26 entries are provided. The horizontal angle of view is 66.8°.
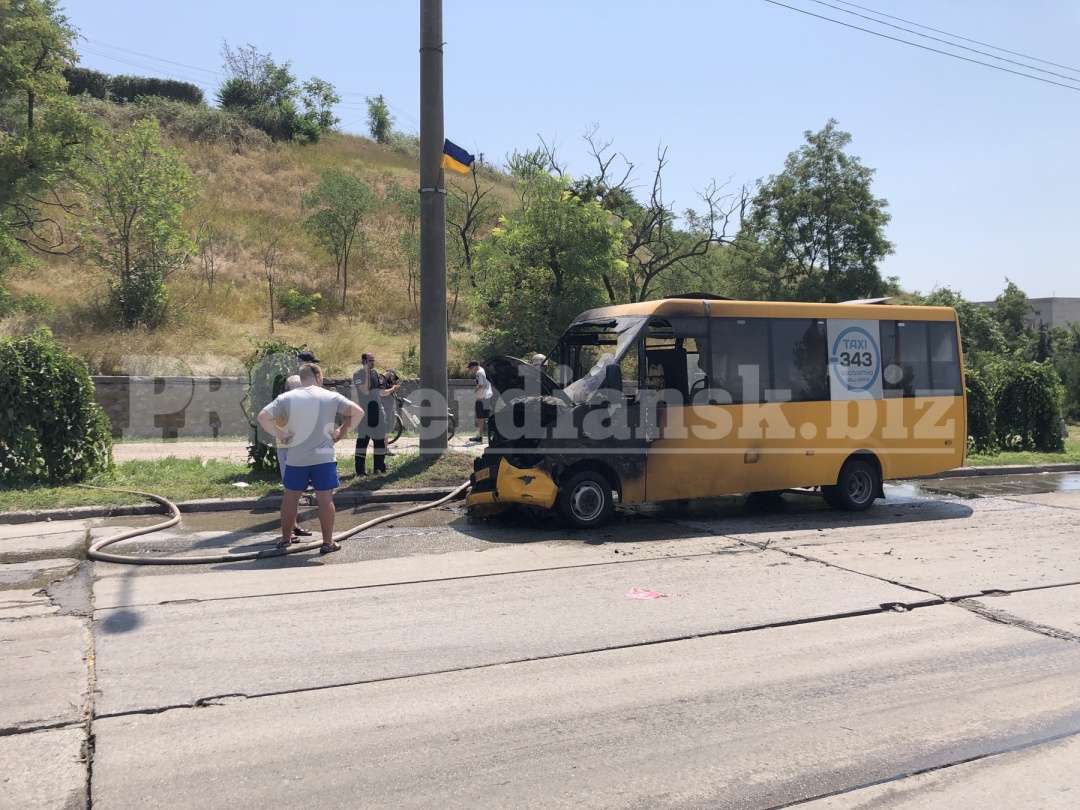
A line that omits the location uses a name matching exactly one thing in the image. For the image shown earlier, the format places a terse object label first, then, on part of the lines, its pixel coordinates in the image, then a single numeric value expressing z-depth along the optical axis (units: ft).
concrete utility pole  41.34
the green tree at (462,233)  94.12
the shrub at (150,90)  179.33
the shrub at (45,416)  34.60
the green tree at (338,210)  96.78
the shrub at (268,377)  37.86
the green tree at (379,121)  207.21
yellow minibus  31.53
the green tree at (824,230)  108.47
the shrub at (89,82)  172.79
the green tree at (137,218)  71.31
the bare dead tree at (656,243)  88.94
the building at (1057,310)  211.20
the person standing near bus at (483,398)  56.24
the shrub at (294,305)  85.15
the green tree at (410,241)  96.84
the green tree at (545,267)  68.74
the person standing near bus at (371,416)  40.24
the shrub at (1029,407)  63.41
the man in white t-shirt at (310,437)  26.81
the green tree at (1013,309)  156.56
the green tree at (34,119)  67.05
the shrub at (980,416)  59.57
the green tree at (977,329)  131.64
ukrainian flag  41.55
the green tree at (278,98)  177.78
